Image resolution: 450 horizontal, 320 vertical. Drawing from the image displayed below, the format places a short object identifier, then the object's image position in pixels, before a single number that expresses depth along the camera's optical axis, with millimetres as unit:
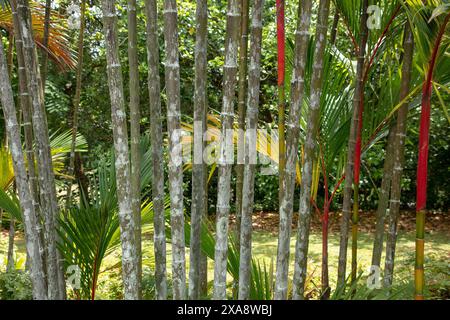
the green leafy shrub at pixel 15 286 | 3141
